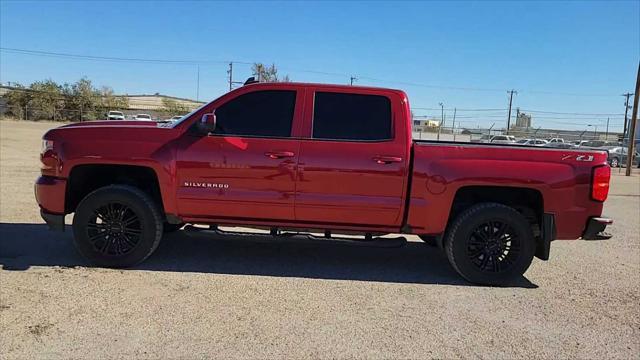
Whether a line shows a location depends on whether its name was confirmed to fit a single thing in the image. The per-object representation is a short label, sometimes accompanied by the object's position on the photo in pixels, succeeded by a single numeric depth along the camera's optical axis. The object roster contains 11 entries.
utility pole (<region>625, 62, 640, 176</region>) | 26.51
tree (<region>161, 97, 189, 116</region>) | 71.88
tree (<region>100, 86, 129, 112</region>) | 70.61
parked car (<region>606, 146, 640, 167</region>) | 37.44
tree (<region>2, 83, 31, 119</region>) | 64.81
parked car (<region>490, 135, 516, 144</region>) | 38.49
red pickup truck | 5.33
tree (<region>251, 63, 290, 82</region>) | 54.86
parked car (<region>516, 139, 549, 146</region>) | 38.37
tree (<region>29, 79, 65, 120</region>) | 62.45
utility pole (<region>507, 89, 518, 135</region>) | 81.00
